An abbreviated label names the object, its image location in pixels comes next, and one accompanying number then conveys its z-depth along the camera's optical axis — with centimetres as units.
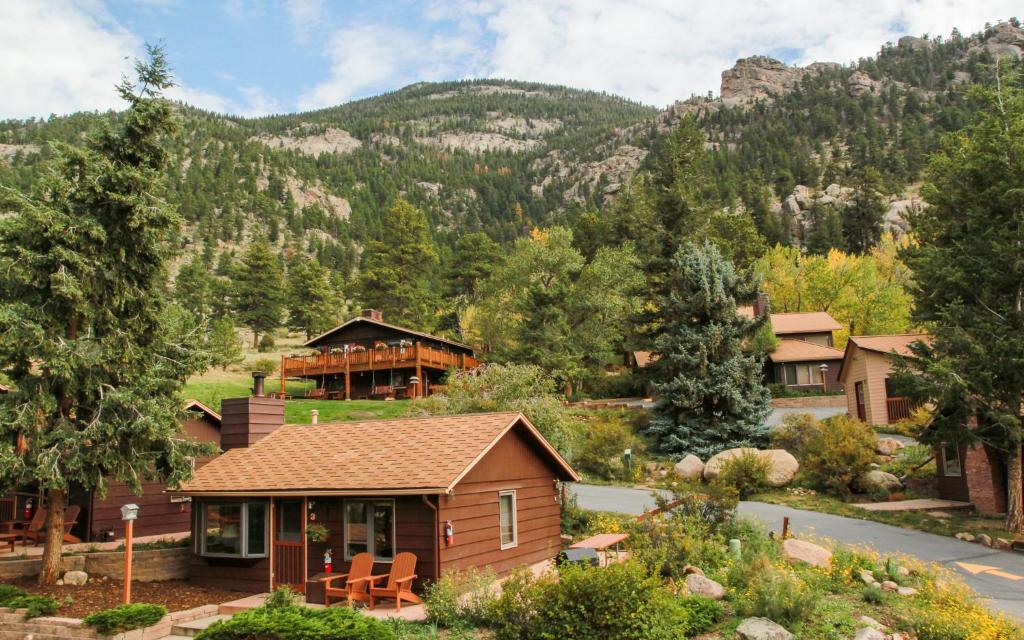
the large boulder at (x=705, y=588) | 1359
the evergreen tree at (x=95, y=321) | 1562
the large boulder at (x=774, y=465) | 2679
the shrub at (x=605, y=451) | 2994
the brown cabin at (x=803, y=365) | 4603
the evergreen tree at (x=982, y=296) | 2070
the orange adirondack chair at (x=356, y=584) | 1443
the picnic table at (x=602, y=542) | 1606
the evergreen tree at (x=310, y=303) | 7069
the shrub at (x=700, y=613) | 1178
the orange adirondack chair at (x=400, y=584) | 1417
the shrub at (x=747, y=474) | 2634
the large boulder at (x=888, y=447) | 2916
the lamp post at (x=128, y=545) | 1444
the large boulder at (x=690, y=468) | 2806
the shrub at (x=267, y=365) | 5349
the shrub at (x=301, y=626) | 1139
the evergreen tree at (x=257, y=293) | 7088
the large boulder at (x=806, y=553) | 1566
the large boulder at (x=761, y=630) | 1107
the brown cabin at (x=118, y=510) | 2116
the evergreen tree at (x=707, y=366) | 3139
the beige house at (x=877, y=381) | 3450
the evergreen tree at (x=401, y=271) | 6431
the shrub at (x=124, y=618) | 1326
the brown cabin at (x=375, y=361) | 4569
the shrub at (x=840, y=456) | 2527
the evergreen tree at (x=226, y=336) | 4884
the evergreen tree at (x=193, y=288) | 7532
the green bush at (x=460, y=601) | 1271
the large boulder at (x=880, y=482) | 2527
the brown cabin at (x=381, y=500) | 1523
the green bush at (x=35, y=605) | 1402
